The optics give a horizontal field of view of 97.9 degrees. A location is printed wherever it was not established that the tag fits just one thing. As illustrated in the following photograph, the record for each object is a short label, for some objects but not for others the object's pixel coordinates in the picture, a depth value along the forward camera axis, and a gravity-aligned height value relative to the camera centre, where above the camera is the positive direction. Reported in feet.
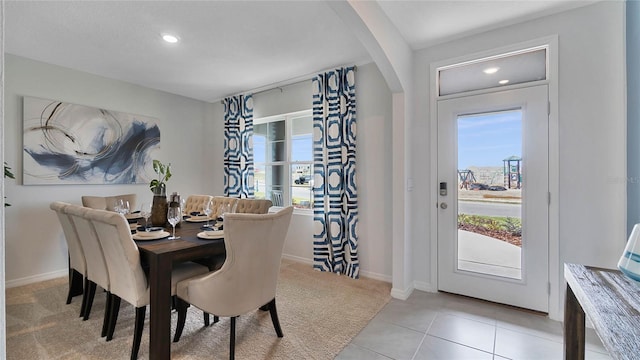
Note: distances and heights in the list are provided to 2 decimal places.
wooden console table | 2.62 -1.43
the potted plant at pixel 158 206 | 8.03 -0.75
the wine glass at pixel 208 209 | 8.47 -0.88
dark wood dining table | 5.32 -2.21
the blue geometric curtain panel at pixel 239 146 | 13.96 +1.76
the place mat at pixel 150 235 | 6.29 -1.28
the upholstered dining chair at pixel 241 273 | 5.35 -1.87
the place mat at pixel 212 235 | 6.47 -1.29
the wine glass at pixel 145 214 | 7.53 -0.96
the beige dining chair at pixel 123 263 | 5.29 -1.68
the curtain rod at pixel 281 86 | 11.93 +4.42
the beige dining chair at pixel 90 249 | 5.99 -1.57
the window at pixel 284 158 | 12.66 +1.07
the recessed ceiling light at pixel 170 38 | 8.59 +4.45
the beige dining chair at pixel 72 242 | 6.79 -1.60
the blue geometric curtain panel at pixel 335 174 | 10.66 +0.28
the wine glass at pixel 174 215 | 6.73 -0.87
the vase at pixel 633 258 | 3.43 -0.96
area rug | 6.10 -3.74
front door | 7.70 -0.44
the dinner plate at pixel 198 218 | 8.86 -1.24
